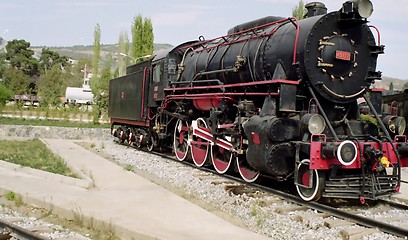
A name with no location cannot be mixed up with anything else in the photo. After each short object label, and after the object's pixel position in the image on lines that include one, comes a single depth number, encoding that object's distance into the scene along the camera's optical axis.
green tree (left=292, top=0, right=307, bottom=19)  34.22
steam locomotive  7.17
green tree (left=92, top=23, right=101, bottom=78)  55.10
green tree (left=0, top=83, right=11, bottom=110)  30.07
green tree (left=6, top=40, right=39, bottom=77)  80.94
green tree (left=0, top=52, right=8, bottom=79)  77.41
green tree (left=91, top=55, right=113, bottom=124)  28.85
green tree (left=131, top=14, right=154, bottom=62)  41.78
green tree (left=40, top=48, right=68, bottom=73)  93.26
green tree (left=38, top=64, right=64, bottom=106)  38.54
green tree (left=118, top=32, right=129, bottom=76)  52.79
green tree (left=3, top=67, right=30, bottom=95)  58.06
